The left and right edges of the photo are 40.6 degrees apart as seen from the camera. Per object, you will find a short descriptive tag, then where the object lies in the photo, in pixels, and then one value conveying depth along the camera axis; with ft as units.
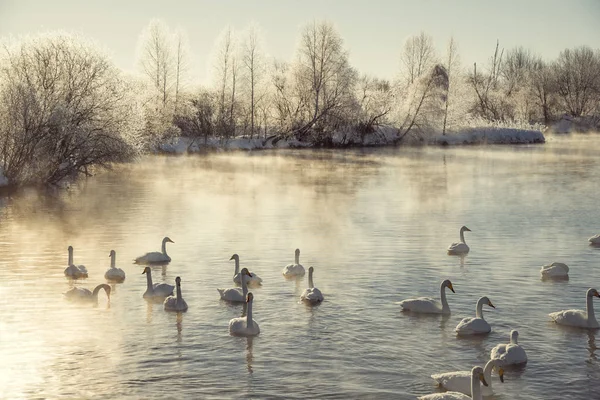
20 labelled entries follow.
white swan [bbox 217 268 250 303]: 66.80
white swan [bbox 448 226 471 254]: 88.07
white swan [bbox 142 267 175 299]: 68.59
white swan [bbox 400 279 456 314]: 62.59
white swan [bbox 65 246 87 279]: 78.33
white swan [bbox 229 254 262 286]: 72.59
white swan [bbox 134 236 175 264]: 84.48
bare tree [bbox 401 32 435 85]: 363.76
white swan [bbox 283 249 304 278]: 76.64
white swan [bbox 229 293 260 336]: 57.11
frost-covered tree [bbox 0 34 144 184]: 147.84
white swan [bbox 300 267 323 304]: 66.33
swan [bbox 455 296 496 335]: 56.90
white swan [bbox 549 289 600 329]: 58.49
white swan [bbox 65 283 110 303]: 67.82
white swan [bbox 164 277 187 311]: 64.34
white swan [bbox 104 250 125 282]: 76.43
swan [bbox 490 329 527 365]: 50.03
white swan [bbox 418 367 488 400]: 42.45
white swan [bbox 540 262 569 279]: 74.08
